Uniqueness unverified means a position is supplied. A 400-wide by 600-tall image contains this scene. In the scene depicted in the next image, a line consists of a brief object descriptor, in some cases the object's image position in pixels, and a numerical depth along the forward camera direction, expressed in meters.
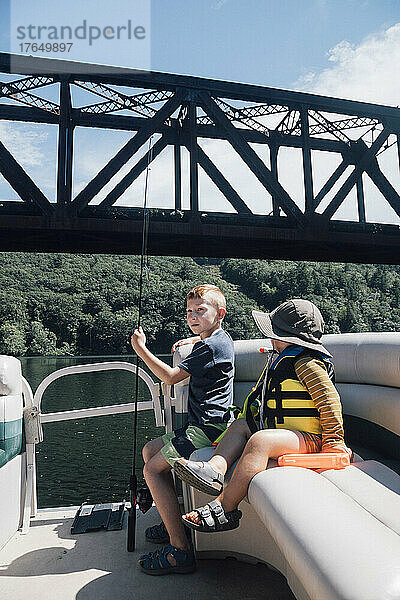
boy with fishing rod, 2.10
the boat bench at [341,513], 1.04
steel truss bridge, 12.20
